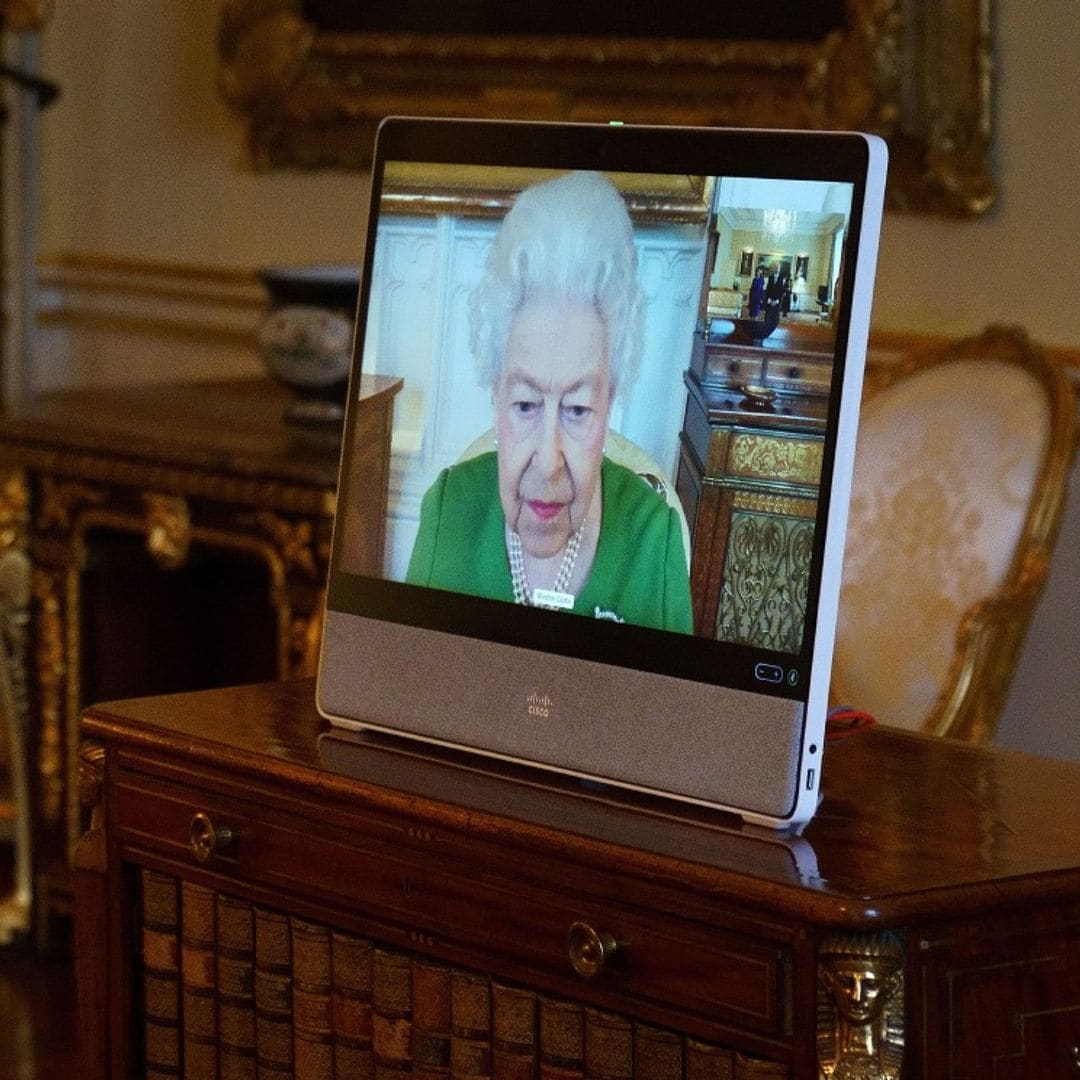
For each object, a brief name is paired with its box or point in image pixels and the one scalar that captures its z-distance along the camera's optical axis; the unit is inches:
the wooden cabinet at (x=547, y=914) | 62.4
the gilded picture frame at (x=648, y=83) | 127.4
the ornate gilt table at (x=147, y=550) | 131.0
